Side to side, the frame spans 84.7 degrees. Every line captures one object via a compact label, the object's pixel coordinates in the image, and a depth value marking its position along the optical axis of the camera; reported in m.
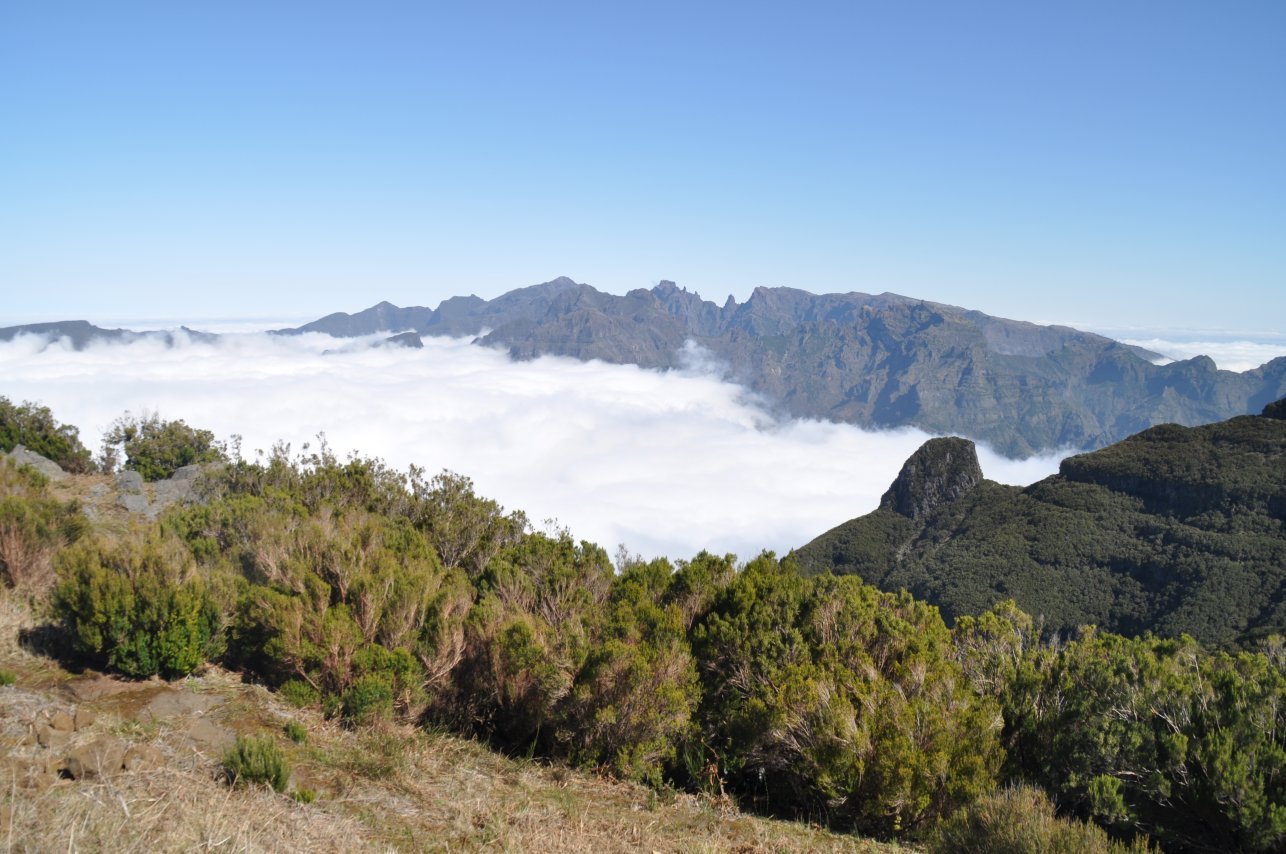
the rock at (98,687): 8.32
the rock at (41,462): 24.69
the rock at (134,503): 21.23
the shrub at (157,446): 30.78
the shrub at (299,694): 9.16
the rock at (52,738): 6.56
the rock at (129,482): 24.06
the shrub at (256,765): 6.60
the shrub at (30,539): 11.30
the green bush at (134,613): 8.92
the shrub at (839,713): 8.48
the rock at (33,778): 5.70
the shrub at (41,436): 28.94
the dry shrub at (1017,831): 6.37
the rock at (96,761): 6.02
